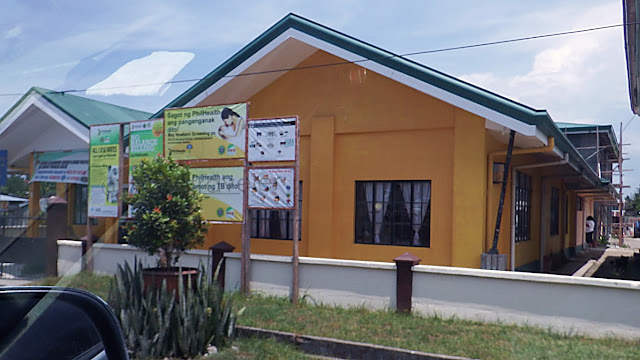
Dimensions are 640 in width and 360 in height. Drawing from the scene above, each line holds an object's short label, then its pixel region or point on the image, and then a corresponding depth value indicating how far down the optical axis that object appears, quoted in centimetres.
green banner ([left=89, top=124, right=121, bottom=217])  1312
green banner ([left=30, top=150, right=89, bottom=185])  1400
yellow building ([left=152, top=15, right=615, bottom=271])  1124
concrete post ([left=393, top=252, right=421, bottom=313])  974
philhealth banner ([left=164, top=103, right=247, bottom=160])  1140
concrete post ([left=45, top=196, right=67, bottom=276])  1319
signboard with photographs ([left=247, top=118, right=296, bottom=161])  1089
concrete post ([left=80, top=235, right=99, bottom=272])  1327
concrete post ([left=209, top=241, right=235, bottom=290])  1157
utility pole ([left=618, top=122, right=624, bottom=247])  3278
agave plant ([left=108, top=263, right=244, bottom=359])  756
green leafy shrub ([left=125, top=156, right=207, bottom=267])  914
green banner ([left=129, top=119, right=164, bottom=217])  1244
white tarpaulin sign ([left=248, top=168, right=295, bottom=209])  1083
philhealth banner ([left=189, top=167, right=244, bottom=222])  1131
